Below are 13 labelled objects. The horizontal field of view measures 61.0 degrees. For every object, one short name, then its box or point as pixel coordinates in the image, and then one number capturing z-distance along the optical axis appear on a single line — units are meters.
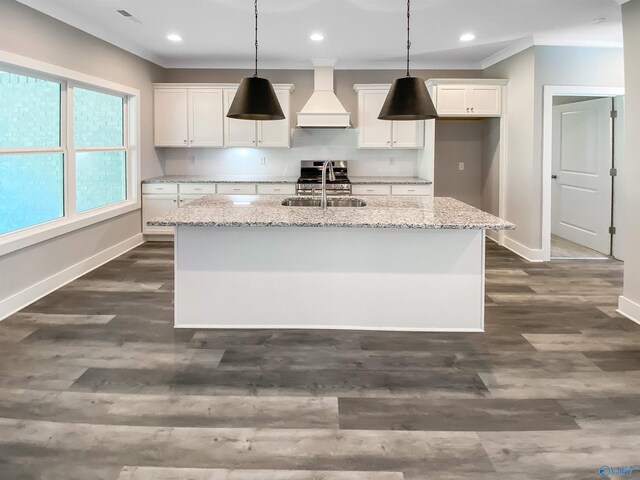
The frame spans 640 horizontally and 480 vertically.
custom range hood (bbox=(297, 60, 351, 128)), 7.01
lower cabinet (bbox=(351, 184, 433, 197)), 7.00
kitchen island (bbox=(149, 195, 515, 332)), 3.58
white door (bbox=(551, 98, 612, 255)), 6.46
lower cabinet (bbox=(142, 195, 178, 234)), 7.02
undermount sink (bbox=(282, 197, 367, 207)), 4.26
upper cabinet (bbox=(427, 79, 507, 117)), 6.80
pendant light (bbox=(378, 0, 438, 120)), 3.50
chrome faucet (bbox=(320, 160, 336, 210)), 3.85
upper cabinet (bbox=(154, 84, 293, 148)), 7.30
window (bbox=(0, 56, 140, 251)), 4.22
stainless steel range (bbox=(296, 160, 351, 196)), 6.86
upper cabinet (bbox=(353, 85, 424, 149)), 7.24
